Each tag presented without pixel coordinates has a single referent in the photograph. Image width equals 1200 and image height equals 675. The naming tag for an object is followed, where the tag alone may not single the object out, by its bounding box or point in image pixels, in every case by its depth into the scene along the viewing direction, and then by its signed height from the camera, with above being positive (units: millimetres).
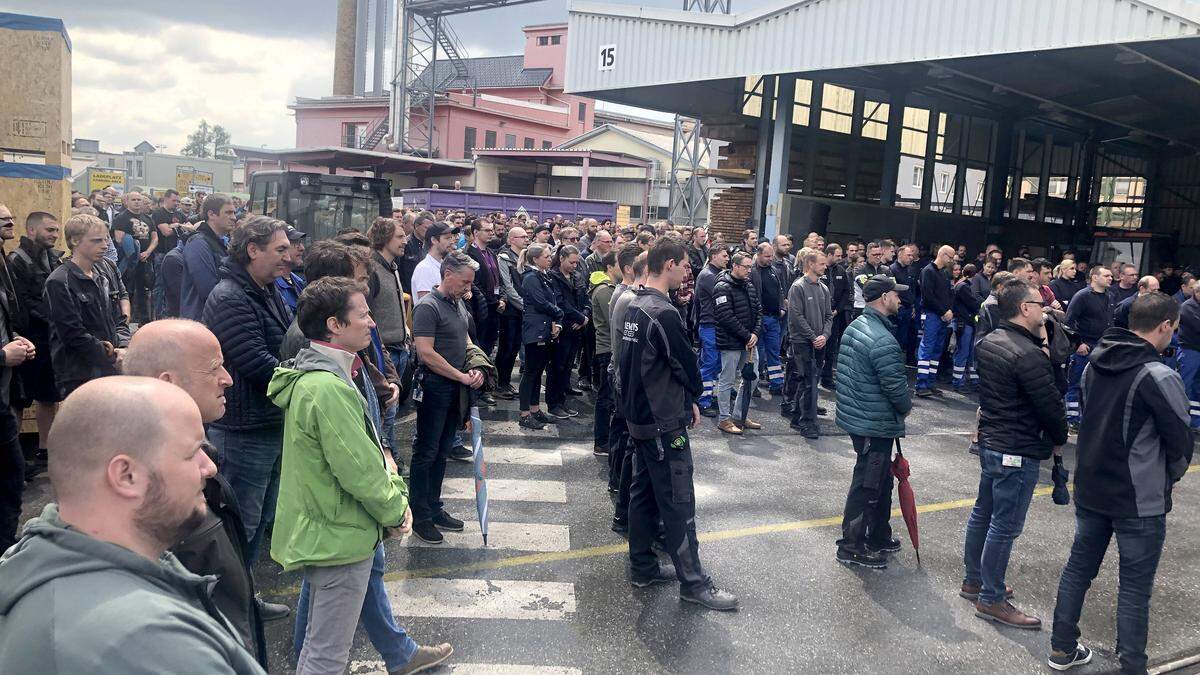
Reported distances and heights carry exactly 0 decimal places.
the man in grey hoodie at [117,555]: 1372 -620
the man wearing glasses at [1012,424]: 4910 -895
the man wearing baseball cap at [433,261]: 7430 -277
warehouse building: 12789 +3528
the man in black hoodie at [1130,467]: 4445 -1002
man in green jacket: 3289 -1031
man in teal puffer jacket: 5656 -994
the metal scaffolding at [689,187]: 24875 +2232
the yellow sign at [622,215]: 29250 +1027
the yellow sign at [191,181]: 32875 +1270
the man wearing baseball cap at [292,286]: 5383 -437
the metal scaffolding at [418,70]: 45500 +9009
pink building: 49509 +7747
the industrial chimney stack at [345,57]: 58875 +11804
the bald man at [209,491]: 2617 -918
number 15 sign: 17531 +3903
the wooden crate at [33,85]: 7133 +993
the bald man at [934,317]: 12102 -719
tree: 100375 +8760
